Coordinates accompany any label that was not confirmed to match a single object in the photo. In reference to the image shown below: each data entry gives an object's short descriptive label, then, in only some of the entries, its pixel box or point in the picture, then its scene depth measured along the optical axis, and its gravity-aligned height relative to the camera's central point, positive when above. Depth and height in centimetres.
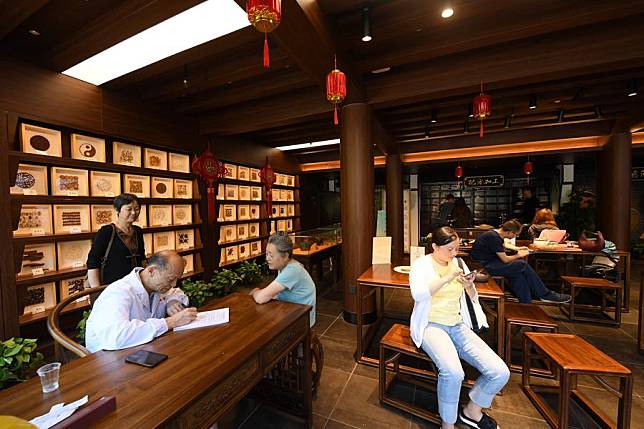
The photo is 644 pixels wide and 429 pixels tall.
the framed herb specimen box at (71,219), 293 -13
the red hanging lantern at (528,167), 641 +85
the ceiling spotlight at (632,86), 351 +154
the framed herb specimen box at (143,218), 376 -17
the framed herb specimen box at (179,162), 421 +71
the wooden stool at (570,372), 156 -103
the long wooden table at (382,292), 212 -74
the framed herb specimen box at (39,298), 275 -97
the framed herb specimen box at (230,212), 525 -13
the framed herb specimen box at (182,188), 429 +29
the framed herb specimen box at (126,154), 347 +71
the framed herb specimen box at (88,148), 307 +70
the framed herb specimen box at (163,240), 398 -52
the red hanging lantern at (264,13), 135 +98
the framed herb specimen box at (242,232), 562 -56
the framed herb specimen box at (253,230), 593 -56
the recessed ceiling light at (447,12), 217 +158
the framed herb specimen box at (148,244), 385 -55
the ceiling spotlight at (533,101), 395 +152
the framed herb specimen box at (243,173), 561 +69
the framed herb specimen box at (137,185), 357 +30
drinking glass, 95 -61
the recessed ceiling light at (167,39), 209 +149
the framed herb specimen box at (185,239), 434 -55
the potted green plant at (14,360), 160 -96
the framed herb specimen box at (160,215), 393 -13
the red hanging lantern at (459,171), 707 +85
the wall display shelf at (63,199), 265 +9
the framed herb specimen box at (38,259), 271 -55
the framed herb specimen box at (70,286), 300 -91
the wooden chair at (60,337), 127 -64
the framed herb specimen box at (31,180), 264 +28
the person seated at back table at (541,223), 455 -38
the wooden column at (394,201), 693 +7
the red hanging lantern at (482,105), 297 +109
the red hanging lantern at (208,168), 388 +56
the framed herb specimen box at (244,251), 561 -97
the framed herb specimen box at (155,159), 385 +71
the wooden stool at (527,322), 224 -102
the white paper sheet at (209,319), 145 -65
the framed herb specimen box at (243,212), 562 -15
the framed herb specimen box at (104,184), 322 +29
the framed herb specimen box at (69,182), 289 +29
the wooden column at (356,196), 343 +10
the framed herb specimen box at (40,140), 266 +70
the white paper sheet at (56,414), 77 -63
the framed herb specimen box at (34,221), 266 -13
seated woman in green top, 188 -51
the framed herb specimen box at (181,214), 428 -13
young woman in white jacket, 169 -91
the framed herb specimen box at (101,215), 324 -11
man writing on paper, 124 -54
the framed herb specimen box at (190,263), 444 -97
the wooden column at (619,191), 498 +19
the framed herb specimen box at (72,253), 300 -53
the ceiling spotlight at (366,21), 223 +154
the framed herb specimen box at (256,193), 595 +27
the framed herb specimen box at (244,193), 563 +26
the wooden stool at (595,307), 322 -123
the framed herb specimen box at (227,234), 517 -56
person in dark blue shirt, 316 -79
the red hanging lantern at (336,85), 218 +98
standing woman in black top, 225 -37
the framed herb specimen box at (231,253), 528 -97
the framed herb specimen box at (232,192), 531 +27
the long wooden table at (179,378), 87 -66
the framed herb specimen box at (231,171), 529 +70
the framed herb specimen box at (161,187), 392 +28
